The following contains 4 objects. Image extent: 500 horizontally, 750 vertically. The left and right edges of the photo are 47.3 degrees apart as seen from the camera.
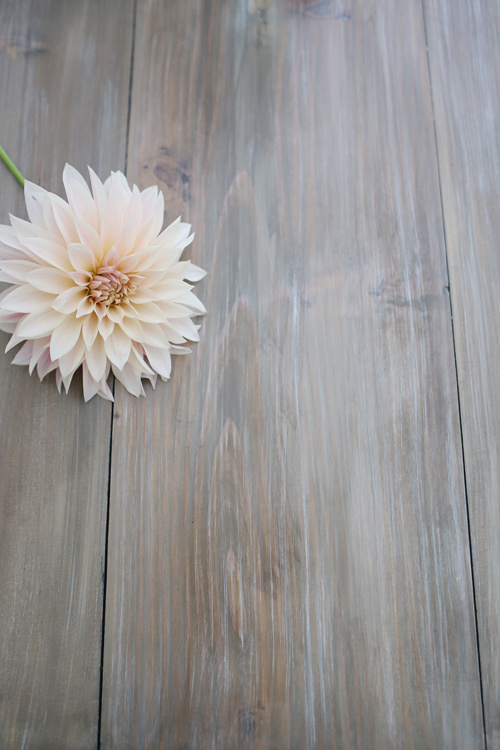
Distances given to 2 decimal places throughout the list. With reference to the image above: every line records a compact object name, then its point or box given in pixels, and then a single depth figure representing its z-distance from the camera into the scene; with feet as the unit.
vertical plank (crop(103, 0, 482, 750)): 2.04
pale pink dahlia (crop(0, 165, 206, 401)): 2.05
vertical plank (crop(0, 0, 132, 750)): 2.01
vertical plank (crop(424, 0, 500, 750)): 2.15
